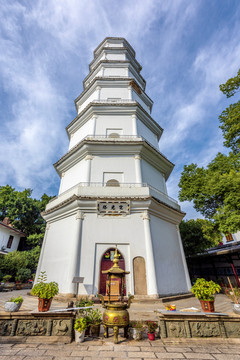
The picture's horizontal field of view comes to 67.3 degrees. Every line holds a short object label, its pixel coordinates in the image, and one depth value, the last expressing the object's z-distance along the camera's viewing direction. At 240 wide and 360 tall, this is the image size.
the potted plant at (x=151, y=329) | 4.76
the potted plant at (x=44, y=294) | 4.98
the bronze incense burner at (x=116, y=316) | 4.56
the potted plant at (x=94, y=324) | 4.90
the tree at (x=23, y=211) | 24.88
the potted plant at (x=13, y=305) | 4.90
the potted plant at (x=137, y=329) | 4.74
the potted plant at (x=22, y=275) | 17.91
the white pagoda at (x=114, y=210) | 9.96
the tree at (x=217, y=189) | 9.83
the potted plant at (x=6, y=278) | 16.79
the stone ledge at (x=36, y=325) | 4.71
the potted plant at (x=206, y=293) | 5.15
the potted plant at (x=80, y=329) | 4.60
